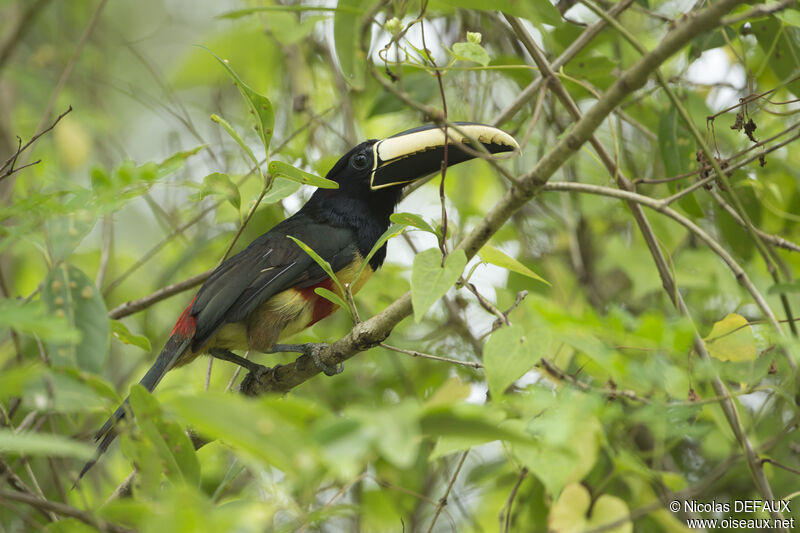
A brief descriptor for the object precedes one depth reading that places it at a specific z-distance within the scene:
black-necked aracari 6.22
